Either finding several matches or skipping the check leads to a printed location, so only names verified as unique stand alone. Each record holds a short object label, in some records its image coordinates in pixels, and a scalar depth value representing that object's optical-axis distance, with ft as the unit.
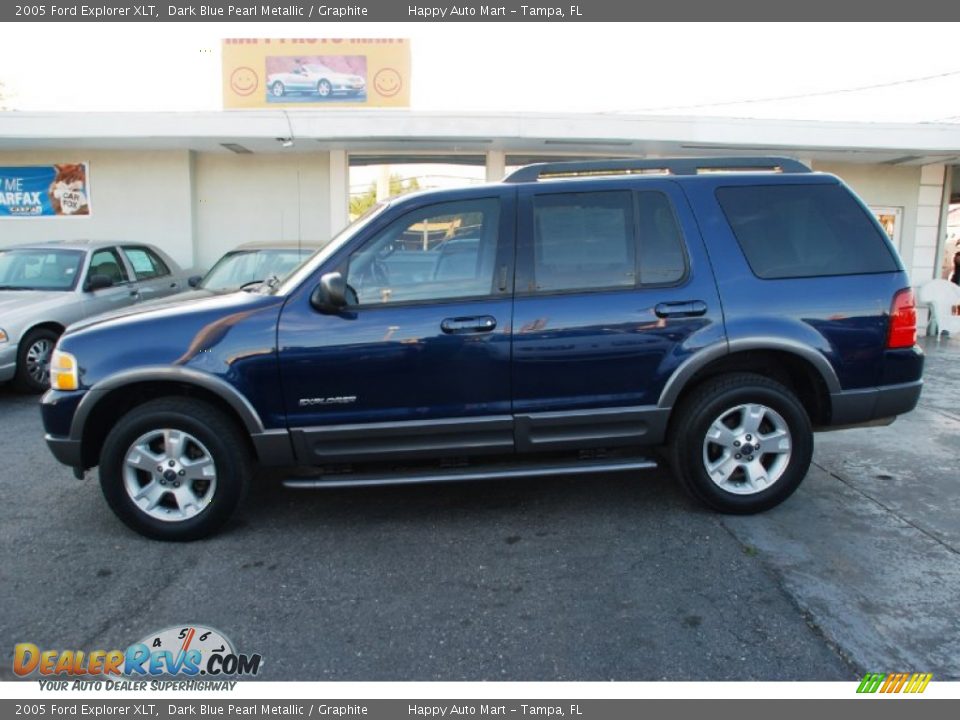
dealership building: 32.86
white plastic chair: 37.11
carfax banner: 37.45
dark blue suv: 12.15
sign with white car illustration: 43.09
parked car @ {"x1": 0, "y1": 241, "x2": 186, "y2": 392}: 23.12
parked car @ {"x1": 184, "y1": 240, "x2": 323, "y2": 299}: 25.73
